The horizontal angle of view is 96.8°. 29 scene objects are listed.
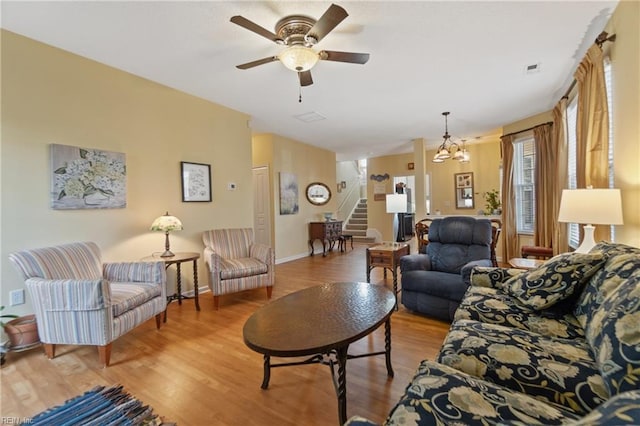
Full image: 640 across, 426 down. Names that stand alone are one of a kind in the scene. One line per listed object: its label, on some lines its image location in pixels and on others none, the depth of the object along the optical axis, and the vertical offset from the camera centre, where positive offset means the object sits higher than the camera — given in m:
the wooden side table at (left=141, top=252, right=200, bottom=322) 3.10 -0.63
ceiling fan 2.13 +1.29
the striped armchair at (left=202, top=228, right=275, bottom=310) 3.34 -0.67
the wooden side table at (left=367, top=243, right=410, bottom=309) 3.29 -0.60
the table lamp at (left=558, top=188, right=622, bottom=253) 1.95 -0.06
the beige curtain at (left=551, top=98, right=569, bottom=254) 3.56 +0.47
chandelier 4.79 +0.88
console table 6.70 -0.59
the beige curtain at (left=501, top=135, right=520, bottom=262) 5.16 -0.08
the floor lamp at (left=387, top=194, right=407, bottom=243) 3.72 +0.03
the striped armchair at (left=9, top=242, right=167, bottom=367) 2.10 -0.69
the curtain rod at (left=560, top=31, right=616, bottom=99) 2.23 +1.30
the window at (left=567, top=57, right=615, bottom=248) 3.49 +0.55
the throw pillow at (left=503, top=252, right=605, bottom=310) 1.58 -0.45
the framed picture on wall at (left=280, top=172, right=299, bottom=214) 6.06 +0.33
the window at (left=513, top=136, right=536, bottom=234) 5.09 +0.34
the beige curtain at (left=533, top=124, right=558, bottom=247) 4.34 +0.30
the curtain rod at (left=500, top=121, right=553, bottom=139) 4.46 +1.26
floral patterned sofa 0.88 -0.65
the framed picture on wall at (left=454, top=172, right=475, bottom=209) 7.05 +0.34
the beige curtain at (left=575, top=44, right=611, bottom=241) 2.33 +0.67
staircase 9.13 -0.60
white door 6.00 +0.09
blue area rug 1.58 -1.15
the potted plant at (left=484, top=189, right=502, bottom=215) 5.93 -0.04
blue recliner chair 2.77 -0.65
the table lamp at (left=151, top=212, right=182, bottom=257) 3.16 -0.16
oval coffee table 1.40 -0.66
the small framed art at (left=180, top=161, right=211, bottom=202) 3.80 +0.41
